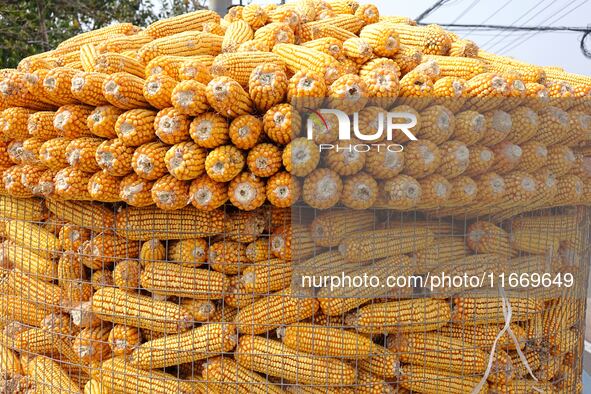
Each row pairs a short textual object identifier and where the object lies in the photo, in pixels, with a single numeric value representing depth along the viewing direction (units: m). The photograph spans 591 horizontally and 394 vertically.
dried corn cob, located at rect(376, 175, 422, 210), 2.33
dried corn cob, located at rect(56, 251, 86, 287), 2.79
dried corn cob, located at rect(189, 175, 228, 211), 2.34
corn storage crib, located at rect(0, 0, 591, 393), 2.33
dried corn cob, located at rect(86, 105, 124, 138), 2.44
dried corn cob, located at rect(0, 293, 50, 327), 2.94
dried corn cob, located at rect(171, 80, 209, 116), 2.29
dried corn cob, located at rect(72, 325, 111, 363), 2.73
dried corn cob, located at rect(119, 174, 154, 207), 2.41
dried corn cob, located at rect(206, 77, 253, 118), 2.25
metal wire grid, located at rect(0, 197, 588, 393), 2.54
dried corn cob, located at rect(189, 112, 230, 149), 2.28
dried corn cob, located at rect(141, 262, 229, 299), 2.55
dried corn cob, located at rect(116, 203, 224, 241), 2.53
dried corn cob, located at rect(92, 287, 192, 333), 2.57
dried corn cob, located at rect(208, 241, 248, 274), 2.55
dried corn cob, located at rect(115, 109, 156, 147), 2.38
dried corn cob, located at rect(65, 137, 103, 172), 2.46
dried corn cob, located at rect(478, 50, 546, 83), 2.86
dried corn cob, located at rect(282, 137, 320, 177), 2.26
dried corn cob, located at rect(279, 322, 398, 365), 2.48
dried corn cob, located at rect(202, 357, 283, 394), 2.54
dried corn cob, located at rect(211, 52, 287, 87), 2.52
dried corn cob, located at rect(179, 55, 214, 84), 2.48
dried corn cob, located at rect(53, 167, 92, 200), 2.52
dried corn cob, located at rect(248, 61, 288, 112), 2.30
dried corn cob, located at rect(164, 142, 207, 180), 2.29
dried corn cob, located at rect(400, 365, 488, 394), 2.57
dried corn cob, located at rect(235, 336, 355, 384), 2.49
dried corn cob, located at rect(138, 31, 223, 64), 2.91
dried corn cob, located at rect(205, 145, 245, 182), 2.27
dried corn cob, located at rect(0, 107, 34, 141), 2.71
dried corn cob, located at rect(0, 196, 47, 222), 2.94
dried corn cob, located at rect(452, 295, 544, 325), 2.60
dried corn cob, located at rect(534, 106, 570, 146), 2.54
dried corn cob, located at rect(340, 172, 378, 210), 2.33
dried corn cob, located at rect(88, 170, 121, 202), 2.46
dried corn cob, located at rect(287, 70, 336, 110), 2.27
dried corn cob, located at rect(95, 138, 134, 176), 2.39
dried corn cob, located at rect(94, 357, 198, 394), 2.59
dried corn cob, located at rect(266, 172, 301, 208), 2.31
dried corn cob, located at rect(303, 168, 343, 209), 2.30
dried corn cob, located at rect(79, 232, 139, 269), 2.68
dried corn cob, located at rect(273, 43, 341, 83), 2.44
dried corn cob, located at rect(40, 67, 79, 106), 2.55
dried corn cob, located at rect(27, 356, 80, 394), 2.87
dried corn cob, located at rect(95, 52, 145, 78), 2.67
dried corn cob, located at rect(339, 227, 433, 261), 2.46
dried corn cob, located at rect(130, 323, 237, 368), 2.54
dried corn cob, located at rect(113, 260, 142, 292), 2.64
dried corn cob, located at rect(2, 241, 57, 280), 2.89
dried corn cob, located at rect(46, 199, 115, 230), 2.70
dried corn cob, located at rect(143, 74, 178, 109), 2.38
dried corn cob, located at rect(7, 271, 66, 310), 2.86
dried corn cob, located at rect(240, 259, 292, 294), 2.52
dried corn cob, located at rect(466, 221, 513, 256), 2.62
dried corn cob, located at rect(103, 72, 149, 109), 2.40
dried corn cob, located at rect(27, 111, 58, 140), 2.64
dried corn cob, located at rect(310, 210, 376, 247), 2.46
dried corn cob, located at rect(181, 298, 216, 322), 2.59
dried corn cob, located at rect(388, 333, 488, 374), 2.56
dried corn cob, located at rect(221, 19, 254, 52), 2.98
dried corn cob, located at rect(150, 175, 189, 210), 2.36
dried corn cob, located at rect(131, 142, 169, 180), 2.35
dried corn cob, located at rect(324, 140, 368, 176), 2.29
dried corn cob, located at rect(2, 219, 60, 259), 2.87
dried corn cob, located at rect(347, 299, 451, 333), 2.51
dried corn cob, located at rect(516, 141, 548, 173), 2.51
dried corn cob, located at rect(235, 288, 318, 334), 2.50
